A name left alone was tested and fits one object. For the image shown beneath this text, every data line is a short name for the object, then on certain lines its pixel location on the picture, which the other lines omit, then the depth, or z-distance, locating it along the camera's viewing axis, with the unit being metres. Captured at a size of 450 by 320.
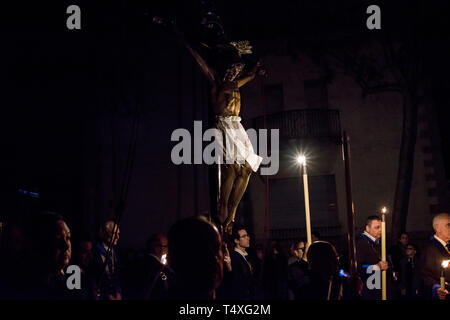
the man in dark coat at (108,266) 4.77
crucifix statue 3.48
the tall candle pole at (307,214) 3.54
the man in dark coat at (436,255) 5.18
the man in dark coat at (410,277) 5.72
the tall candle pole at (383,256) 3.14
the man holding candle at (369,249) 5.26
